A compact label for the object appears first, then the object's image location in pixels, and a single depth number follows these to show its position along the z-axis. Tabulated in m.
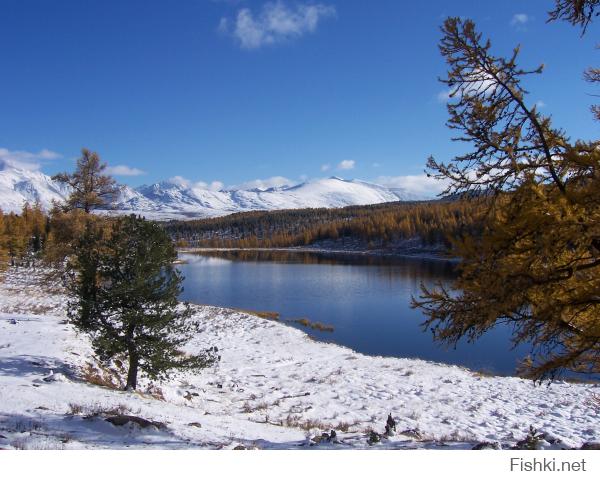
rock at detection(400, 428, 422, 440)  12.53
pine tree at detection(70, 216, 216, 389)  14.04
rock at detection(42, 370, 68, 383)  13.52
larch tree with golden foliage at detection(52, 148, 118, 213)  23.94
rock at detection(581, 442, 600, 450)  9.25
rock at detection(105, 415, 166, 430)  9.69
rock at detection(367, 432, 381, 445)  10.82
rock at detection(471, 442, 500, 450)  9.31
